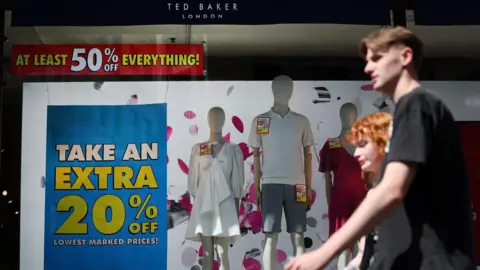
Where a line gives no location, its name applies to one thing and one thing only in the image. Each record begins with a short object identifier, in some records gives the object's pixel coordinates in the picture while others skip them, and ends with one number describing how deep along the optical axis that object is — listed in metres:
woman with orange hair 2.68
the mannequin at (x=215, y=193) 5.16
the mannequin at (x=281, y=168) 5.20
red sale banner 5.24
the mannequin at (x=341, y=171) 5.18
